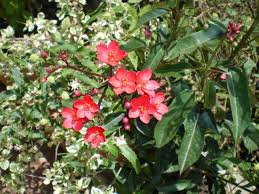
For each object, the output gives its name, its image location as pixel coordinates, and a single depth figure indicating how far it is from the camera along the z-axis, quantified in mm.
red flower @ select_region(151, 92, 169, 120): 305
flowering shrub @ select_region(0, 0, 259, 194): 301
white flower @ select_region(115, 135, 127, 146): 335
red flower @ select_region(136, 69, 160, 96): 294
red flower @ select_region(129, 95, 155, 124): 294
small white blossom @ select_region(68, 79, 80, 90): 369
